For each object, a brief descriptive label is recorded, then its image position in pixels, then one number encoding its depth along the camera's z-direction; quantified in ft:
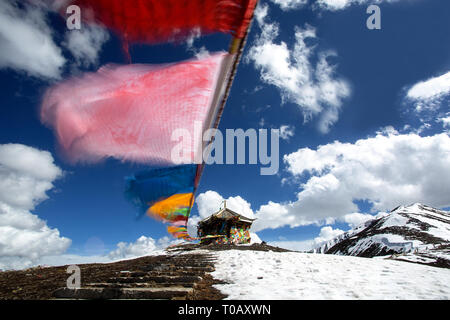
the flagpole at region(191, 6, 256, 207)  9.47
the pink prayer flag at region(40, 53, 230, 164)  11.31
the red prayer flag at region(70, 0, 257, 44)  8.76
